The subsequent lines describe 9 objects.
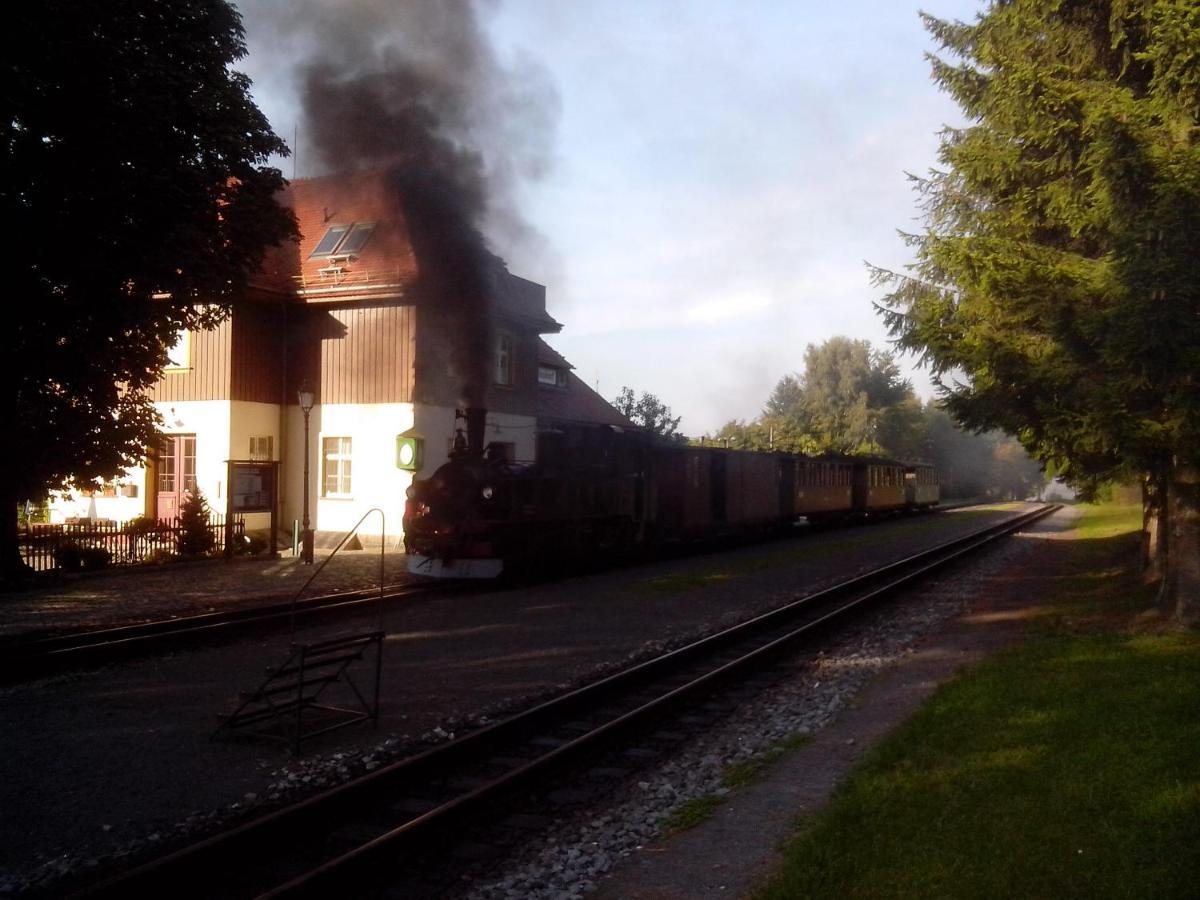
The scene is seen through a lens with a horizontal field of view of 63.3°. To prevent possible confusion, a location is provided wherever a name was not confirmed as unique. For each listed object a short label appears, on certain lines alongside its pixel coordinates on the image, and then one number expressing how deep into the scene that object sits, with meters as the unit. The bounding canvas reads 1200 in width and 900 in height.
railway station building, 24.05
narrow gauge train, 16.20
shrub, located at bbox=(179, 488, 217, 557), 20.14
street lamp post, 20.25
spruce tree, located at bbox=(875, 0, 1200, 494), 9.53
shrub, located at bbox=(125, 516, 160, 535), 19.48
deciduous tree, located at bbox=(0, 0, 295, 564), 13.46
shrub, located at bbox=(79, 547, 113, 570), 18.14
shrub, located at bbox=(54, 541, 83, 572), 18.05
